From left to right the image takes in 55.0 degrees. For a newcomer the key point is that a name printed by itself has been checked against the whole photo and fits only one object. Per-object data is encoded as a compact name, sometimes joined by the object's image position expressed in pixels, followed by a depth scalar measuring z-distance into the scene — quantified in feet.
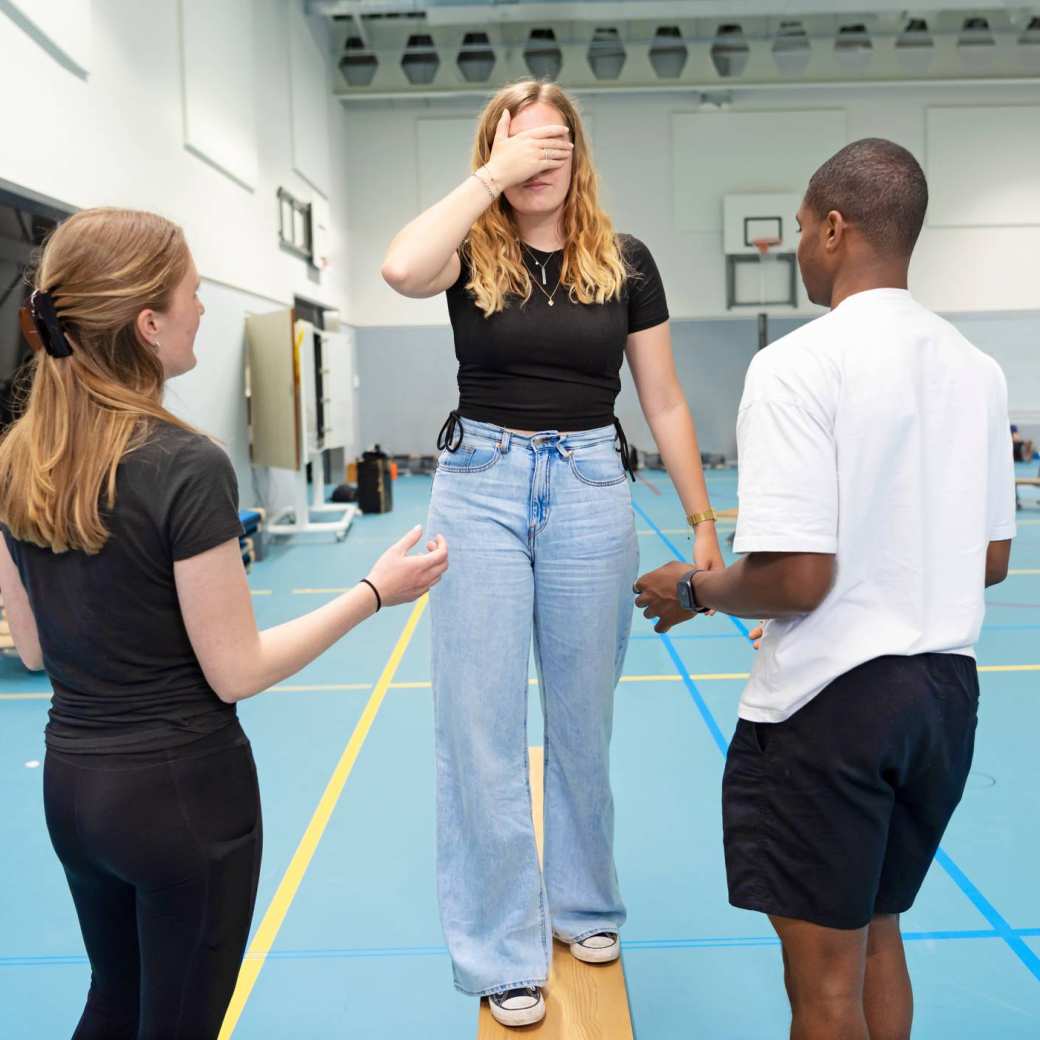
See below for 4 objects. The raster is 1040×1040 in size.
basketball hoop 43.45
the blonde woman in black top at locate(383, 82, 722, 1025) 5.95
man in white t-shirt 4.22
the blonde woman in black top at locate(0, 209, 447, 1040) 3.93
